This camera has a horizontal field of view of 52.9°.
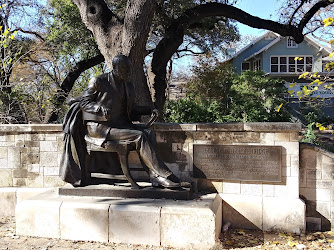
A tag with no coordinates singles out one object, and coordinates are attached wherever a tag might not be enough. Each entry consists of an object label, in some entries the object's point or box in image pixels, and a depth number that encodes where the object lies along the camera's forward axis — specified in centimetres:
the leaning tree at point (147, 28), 856
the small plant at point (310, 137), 931
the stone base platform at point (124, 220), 435
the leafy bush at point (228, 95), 1193
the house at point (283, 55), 2797
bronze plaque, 516
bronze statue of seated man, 477
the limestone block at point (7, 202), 593
